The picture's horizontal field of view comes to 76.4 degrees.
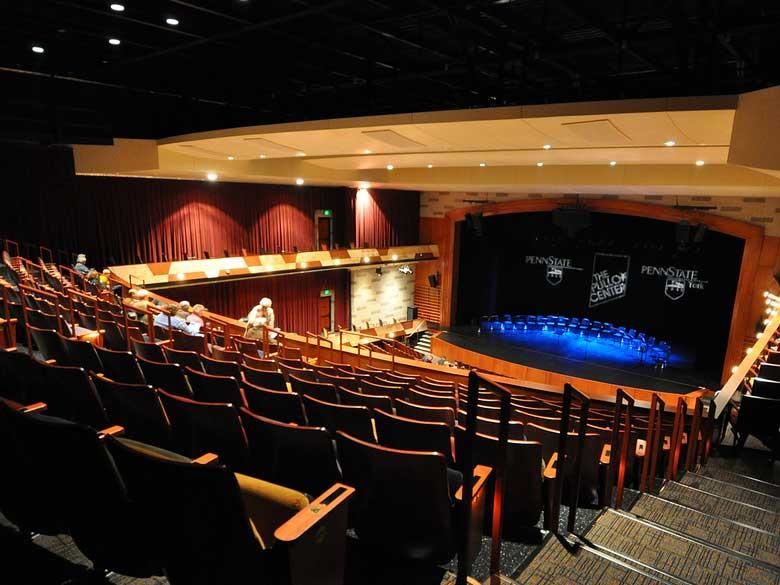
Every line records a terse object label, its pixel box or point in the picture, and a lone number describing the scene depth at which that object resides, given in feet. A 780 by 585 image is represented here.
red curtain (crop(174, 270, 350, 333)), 41.86
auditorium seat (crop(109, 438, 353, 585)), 4.83
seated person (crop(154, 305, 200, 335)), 20.29
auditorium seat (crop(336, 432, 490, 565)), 6.33
